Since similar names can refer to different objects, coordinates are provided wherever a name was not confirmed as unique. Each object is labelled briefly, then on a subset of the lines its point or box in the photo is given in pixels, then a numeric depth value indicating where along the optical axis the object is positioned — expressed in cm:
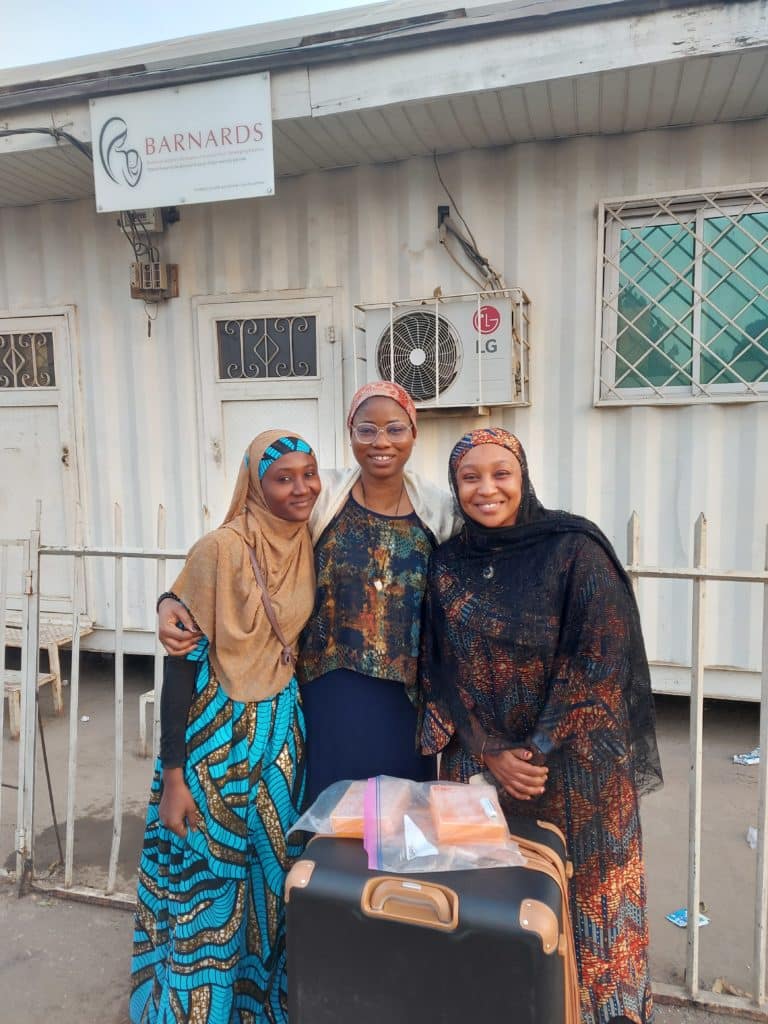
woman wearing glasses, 175
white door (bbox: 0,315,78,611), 485
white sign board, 339
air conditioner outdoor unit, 375
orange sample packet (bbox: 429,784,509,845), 133
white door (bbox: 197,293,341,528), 434
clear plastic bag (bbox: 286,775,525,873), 129
